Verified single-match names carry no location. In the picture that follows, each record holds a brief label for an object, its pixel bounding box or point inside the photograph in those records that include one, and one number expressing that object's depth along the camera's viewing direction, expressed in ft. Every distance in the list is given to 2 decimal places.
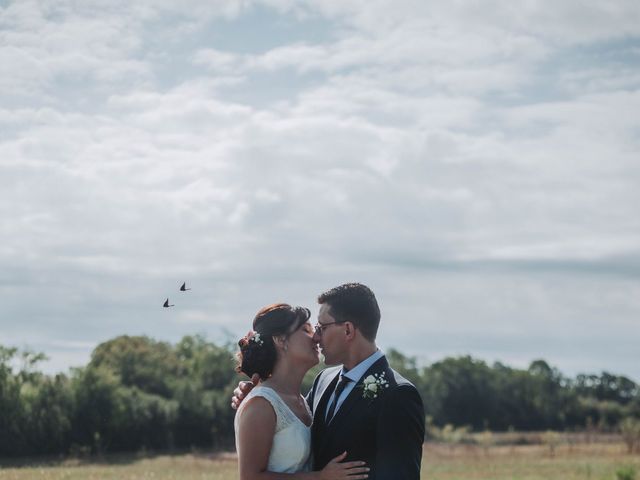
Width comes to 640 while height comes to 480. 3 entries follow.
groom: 19.71
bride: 20.17
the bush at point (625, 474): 75.15
